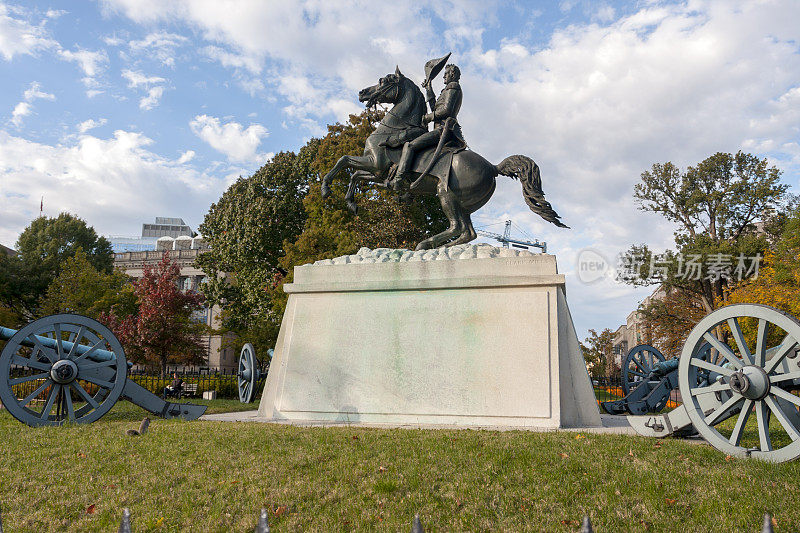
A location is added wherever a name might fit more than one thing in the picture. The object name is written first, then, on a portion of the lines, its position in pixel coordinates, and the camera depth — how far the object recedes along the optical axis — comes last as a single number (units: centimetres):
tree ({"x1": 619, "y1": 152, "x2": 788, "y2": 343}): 2903
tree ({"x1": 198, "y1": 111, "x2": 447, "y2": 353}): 2333
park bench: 2066
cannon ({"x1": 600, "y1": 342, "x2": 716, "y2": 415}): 1174
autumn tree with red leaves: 2505
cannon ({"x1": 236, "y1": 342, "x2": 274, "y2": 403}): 1391
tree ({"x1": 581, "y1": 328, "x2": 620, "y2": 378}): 3600
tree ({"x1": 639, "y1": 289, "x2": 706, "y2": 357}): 3180
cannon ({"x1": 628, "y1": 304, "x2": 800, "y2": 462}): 560
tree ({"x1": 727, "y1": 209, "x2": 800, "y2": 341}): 2175
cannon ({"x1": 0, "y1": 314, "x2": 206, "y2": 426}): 841
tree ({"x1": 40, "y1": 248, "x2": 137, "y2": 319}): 2955
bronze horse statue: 1112
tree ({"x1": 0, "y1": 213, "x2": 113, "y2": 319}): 3731
